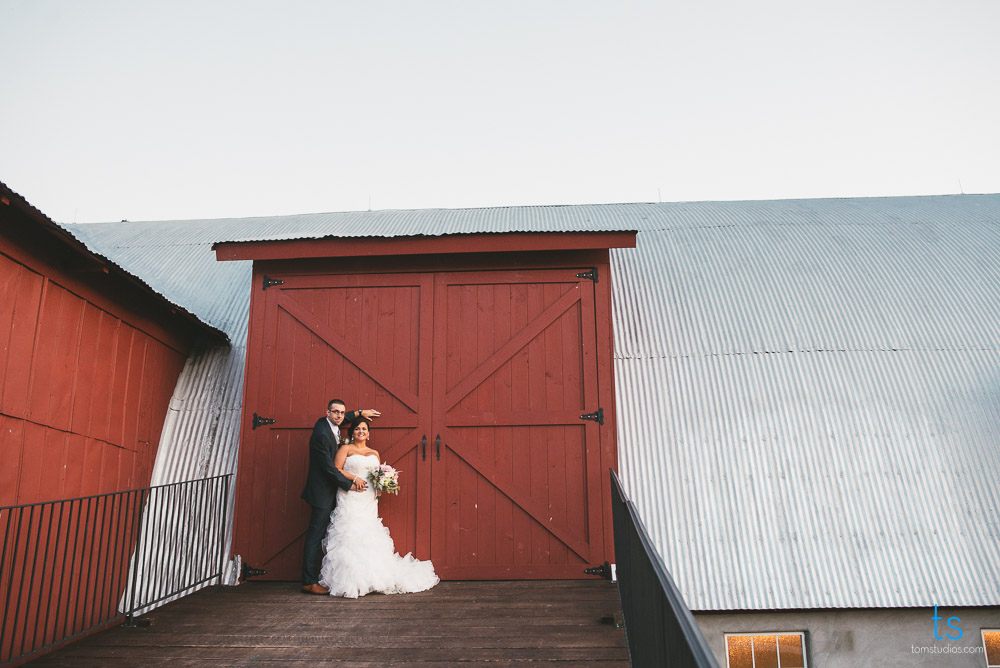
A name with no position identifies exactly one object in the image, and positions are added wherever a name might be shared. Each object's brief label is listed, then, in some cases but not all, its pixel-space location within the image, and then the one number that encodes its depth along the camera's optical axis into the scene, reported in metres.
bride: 7.11
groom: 7.44
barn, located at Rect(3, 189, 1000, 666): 7.52
